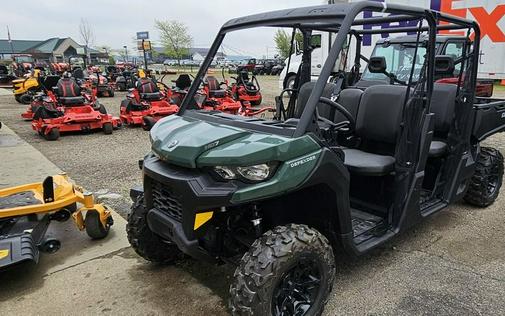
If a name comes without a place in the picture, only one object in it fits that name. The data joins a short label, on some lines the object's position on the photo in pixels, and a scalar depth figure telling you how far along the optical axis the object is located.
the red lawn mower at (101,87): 17.08
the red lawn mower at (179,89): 10.57
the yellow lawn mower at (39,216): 2.86
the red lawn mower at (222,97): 10.23
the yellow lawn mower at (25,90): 14.93
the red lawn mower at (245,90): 12.26
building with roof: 53.72
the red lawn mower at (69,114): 8.61
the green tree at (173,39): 51.81
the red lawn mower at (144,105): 9.91
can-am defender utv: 2.22
